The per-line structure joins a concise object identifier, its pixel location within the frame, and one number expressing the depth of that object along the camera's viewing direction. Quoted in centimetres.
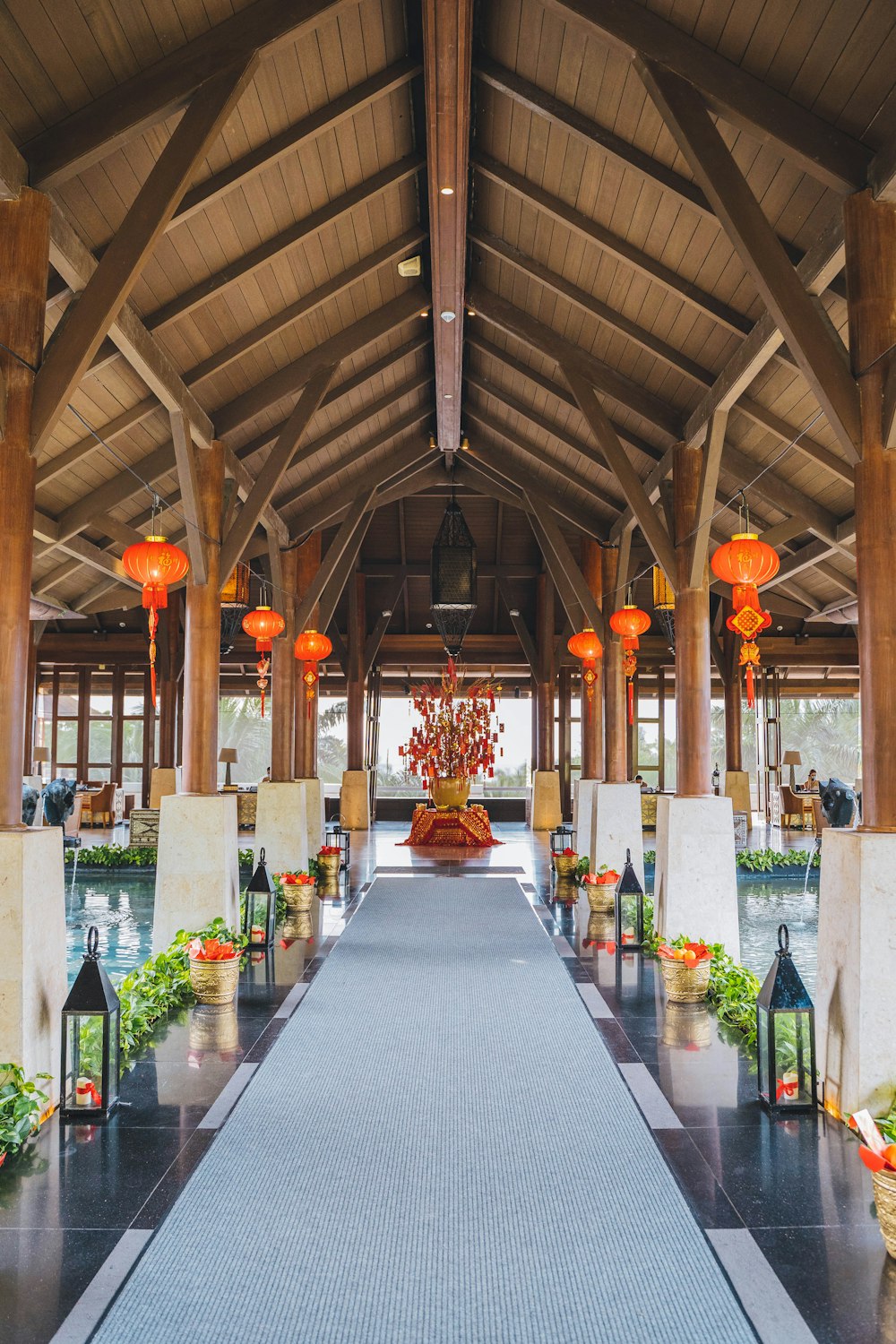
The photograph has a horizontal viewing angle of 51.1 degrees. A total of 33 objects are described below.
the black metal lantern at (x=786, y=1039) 392
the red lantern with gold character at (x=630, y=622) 938
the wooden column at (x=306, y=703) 1199
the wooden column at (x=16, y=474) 404
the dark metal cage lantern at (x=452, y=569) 1124
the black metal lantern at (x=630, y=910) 711
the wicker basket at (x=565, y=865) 1049
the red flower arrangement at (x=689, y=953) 546
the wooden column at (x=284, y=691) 1098
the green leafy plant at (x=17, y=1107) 342
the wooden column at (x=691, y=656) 734
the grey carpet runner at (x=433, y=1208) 252
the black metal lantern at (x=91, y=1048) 384
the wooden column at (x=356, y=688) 1656
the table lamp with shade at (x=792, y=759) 1731
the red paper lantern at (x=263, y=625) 903
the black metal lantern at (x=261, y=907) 699
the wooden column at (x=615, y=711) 1074
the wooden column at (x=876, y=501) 388
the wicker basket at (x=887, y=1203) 271
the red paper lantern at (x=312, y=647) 1080
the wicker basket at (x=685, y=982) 551
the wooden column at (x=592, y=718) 1217
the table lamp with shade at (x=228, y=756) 1682
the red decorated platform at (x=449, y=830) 1448
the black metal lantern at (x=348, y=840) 1096
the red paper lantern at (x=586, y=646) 1038
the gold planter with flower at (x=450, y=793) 1436
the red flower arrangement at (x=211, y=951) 546
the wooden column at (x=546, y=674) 1670
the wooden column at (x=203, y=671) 741
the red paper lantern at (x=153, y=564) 596
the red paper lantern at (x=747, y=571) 562
